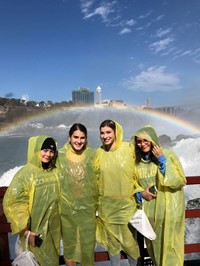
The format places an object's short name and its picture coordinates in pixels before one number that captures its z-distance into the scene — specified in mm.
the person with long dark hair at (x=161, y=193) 1794
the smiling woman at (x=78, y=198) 1807
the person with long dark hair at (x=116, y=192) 1849
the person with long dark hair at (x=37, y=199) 1673
